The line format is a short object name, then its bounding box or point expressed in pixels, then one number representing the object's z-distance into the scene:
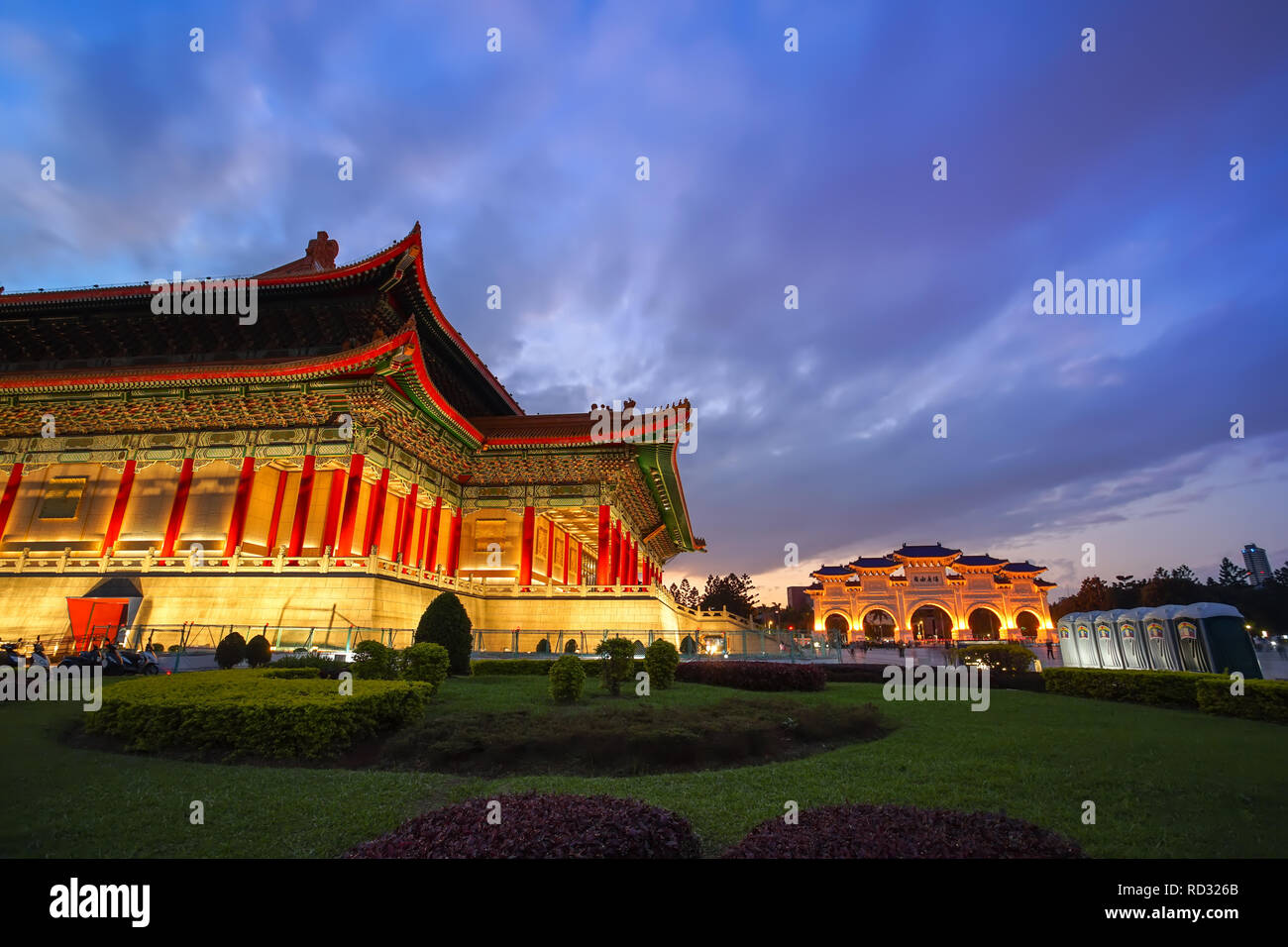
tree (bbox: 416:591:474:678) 15.00
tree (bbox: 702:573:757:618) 71.15
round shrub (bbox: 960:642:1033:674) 22.16
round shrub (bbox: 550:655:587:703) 11.55
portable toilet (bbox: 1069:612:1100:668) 19.02
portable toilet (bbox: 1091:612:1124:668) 18.16
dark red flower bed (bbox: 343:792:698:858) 3.40
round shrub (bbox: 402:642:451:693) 12.02
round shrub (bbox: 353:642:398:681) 12.36
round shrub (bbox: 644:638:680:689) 14.59
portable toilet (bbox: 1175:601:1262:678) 14.40
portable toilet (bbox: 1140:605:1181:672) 15.87
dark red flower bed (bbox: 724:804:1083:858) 3.34
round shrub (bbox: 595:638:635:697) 13.70
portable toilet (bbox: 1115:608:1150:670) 17.03
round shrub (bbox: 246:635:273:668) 15.16
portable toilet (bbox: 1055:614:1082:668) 19.86
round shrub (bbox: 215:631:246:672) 15.01
